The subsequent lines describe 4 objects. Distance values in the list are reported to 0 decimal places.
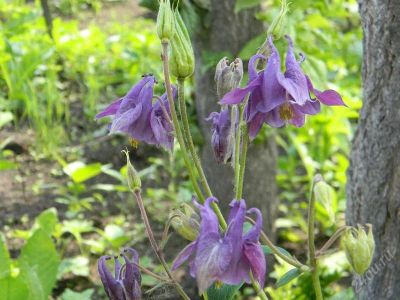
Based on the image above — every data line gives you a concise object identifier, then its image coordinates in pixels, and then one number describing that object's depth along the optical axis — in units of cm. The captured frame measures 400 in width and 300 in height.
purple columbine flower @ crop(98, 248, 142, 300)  30
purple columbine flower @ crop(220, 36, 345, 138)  26
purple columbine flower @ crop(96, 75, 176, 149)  28
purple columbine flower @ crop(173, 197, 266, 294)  24
